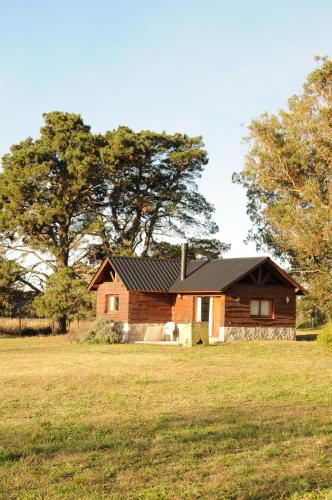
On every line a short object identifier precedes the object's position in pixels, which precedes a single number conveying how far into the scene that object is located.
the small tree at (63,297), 39.34
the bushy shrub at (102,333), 32.66
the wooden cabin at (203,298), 33.53
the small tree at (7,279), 40.94
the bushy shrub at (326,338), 23.41
